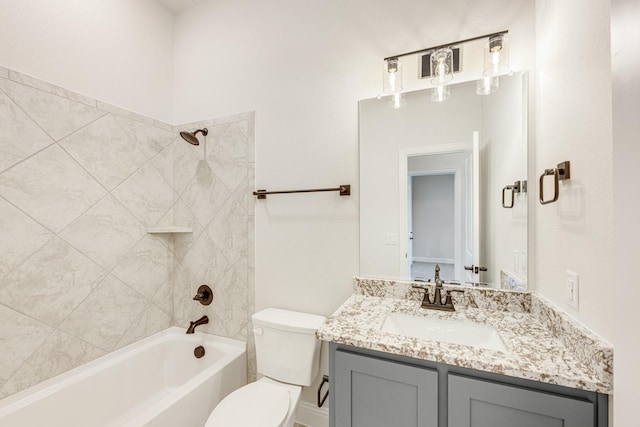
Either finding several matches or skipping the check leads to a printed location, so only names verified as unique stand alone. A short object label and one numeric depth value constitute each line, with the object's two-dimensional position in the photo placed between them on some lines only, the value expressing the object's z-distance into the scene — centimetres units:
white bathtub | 134
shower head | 192
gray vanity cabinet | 79
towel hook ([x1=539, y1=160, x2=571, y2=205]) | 96
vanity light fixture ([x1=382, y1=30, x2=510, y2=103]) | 131
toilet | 131
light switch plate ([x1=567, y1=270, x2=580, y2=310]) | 91
